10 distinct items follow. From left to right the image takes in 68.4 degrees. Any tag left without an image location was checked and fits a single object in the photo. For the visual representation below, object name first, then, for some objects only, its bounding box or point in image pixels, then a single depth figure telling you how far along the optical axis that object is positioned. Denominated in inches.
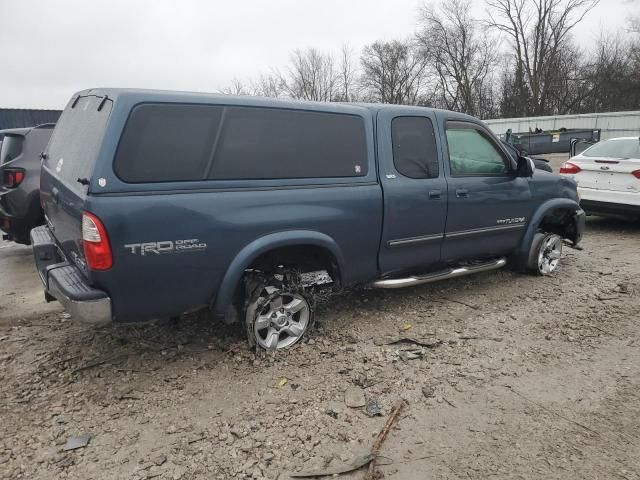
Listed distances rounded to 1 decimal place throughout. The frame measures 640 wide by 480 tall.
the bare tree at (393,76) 2066.9
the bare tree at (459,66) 1979.6
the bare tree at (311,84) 1952.5
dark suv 233.0
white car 287.1
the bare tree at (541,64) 1808.6
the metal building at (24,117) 813.9
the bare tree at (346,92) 2052.5
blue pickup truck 114.9
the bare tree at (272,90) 1857.9
